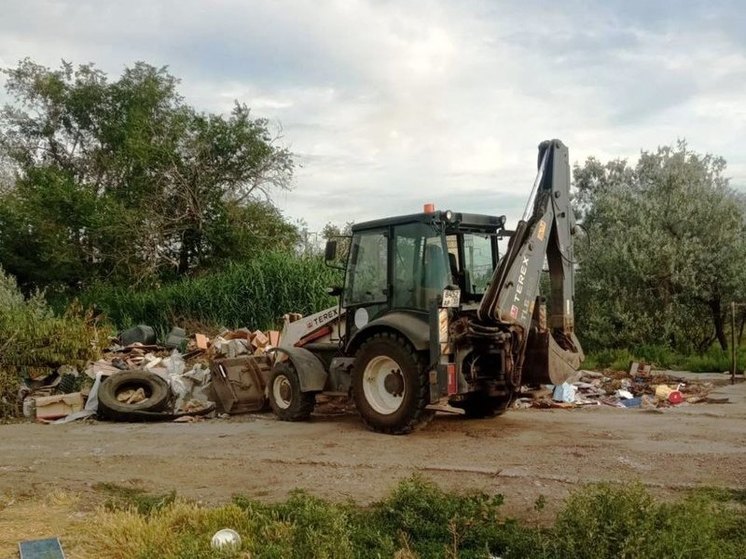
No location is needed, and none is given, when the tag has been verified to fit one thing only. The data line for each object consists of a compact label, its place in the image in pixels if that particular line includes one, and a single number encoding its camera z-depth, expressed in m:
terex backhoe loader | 8.93
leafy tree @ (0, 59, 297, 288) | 28.20
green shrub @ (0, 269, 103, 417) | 13.65
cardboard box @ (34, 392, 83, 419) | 12.80
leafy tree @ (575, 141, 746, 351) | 18.94
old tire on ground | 12.11
